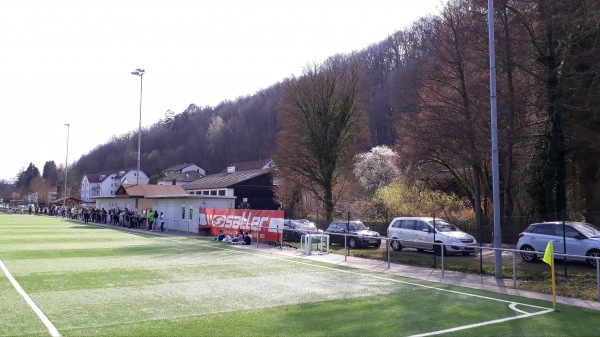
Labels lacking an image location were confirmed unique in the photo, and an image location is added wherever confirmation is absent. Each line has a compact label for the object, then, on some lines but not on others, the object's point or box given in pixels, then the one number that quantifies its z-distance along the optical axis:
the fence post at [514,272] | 15.01
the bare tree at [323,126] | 40.97
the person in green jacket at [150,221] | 42.23
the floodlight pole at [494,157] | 16.70
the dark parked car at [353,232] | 26.75
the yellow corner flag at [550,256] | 11.55
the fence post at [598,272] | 12.86
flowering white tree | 52.91
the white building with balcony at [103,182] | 123.31
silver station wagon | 22.30
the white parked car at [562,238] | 17.91
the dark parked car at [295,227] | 29.91
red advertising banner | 28.36
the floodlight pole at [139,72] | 47.16
